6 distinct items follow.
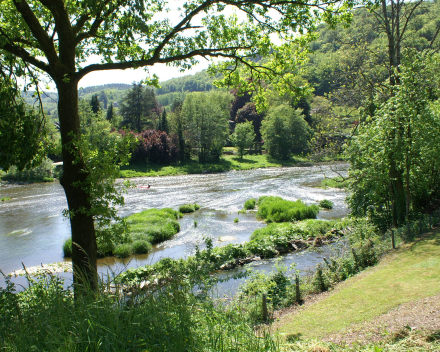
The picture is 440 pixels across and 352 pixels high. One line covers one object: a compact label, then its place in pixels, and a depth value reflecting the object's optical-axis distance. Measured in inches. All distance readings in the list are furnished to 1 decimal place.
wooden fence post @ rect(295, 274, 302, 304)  404.5
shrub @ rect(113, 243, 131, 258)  674.2
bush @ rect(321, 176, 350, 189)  1415.5
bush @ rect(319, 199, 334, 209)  1029.8
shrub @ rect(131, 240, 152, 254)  698.8
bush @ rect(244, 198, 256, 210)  1068.7
